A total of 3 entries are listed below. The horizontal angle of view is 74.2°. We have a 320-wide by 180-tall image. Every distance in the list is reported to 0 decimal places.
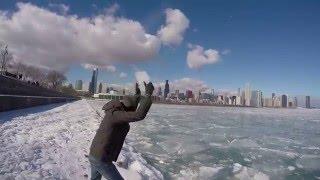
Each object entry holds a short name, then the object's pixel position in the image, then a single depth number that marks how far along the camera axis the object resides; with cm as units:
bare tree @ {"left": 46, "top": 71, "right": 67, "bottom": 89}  7917
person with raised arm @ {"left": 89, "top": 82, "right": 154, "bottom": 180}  248
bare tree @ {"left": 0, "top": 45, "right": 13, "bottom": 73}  4277
